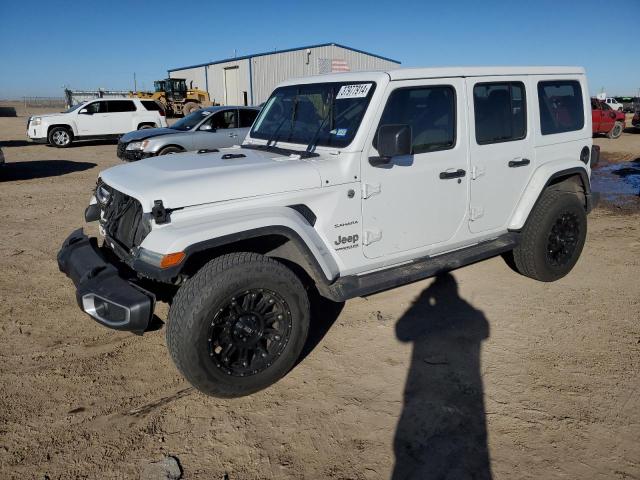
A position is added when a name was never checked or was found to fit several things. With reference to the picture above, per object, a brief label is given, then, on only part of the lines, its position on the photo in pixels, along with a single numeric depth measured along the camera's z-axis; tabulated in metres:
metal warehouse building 34.78
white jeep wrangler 2.94
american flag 34.09
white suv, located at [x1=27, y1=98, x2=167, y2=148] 16.97
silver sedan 10.61
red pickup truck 19.94
